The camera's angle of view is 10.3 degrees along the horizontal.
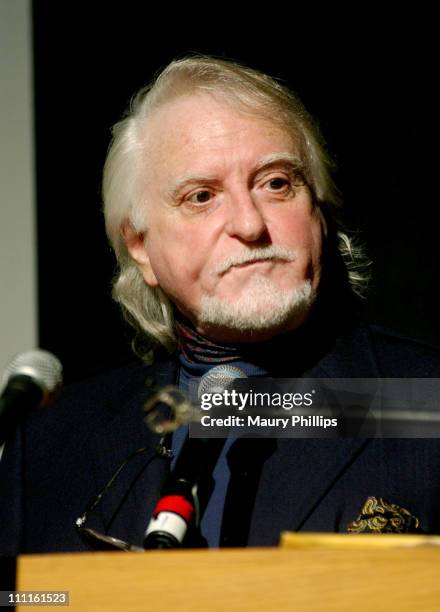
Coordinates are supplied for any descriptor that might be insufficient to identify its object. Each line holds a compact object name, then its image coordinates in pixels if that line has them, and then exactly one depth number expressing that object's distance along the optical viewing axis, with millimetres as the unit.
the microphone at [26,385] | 1610
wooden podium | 1550
